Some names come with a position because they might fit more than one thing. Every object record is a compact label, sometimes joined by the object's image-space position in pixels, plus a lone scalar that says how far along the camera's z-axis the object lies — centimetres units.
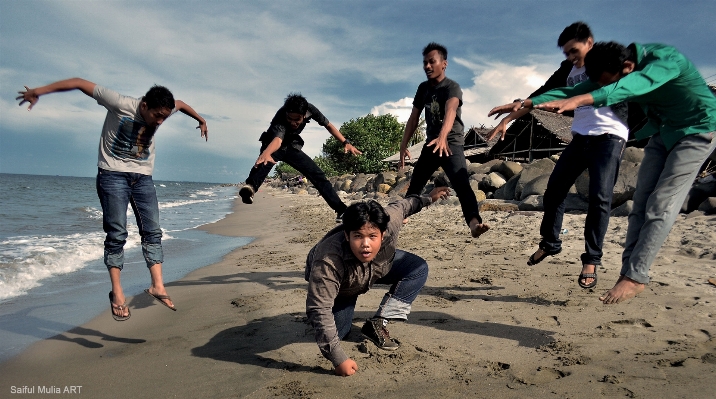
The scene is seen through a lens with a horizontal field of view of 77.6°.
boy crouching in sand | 246
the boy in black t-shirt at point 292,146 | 473
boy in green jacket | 262
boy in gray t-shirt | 338
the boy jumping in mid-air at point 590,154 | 335
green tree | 4406
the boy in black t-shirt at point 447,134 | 432
